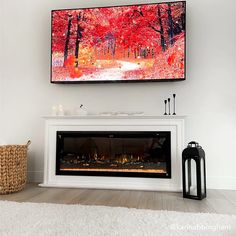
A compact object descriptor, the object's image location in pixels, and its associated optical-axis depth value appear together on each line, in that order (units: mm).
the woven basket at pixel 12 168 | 2662
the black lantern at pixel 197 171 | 2410
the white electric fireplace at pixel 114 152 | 2830
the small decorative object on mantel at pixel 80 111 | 3115
